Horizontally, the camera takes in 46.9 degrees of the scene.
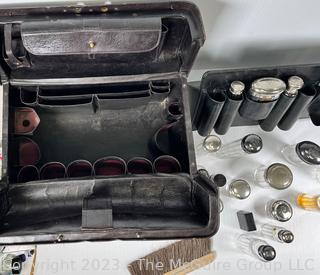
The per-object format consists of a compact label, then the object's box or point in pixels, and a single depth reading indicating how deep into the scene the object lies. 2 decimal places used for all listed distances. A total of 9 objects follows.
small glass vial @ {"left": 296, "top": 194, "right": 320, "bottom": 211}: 1.09
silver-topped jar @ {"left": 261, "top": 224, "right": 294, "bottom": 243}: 1.03
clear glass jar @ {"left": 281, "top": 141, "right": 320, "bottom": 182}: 1.05
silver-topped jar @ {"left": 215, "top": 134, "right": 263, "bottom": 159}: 1.08
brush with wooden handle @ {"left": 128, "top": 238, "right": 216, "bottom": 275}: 1.03
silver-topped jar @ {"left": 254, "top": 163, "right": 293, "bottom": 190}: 1.06
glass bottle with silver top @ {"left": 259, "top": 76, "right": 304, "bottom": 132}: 0.89
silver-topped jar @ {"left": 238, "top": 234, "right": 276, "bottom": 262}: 1.00
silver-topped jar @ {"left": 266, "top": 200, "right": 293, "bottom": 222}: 1.05
